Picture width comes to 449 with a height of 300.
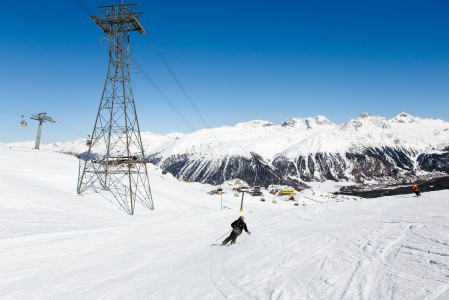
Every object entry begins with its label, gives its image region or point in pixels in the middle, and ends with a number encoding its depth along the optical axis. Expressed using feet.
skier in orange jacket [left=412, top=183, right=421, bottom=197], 136.15
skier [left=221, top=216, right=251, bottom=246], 59.93
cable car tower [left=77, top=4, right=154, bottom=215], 102.63
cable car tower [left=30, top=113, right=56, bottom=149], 246.27
